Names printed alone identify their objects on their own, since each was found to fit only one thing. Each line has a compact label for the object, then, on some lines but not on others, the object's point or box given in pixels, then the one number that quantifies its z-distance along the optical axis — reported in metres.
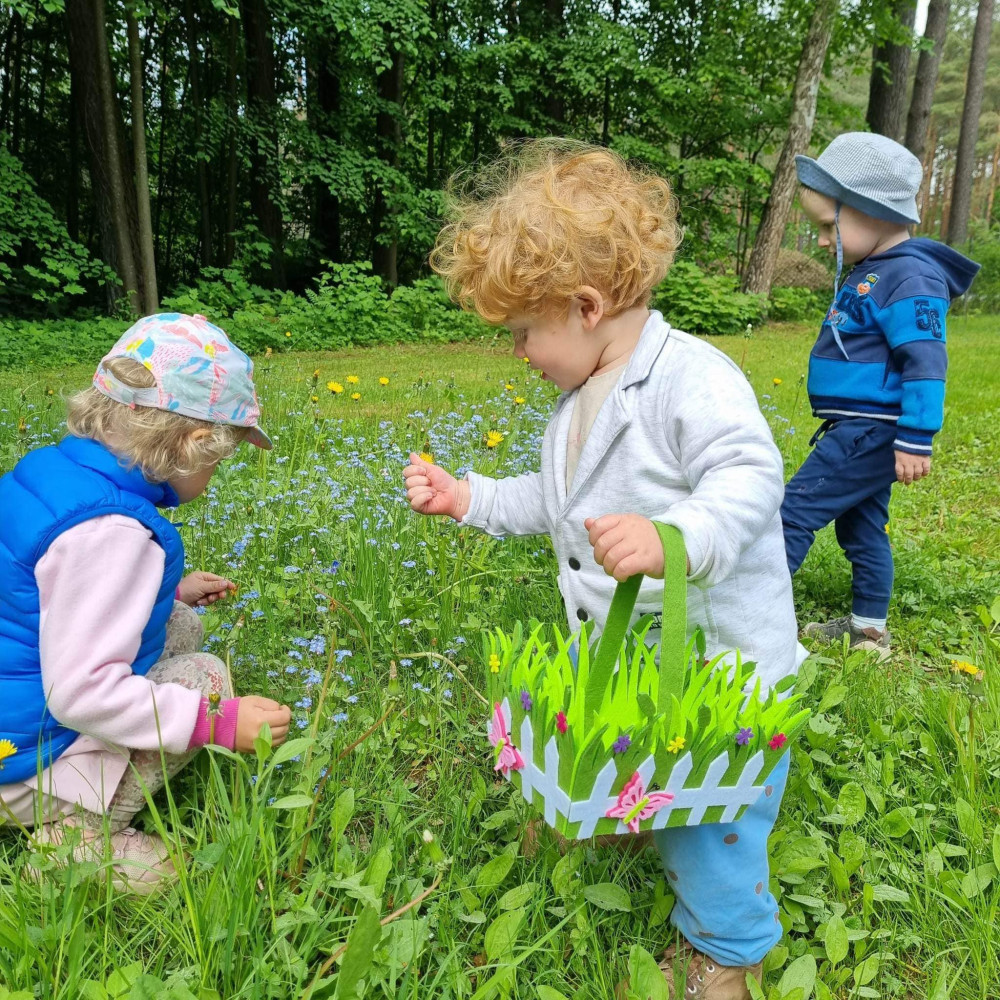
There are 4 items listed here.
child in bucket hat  2.62
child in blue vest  1.46
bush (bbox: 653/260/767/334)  12.41
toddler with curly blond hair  1.40
